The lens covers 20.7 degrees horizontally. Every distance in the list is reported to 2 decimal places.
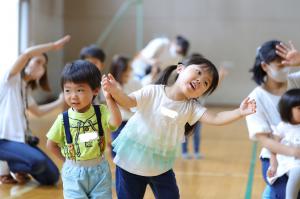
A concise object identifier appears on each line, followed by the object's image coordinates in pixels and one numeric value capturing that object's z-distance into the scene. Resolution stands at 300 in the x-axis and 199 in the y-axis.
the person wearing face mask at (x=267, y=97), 5.10
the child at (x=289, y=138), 4.87
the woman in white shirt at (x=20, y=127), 6.62
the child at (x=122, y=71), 7.36
